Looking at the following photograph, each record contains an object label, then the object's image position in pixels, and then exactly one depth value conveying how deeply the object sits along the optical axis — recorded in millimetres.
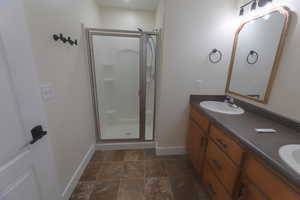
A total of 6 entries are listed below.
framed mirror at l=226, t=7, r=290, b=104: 1254
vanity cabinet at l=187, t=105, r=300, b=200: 744
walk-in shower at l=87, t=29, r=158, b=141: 2002
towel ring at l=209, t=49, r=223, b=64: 1778
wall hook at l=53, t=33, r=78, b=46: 1186
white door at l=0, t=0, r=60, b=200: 643
